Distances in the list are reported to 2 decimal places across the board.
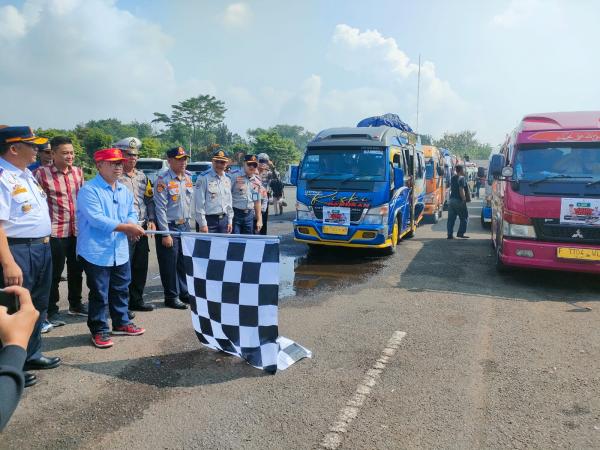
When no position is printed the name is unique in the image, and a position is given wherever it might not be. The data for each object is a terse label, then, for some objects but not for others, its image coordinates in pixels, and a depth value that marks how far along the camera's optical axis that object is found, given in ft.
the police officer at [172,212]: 16.78
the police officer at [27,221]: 10.85
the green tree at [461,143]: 269.23
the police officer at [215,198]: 18.47
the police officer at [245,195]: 22.18
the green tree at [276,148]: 225.35
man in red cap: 12.86
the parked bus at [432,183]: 48.60
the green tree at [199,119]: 281.84
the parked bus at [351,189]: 25.55
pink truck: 19.24
